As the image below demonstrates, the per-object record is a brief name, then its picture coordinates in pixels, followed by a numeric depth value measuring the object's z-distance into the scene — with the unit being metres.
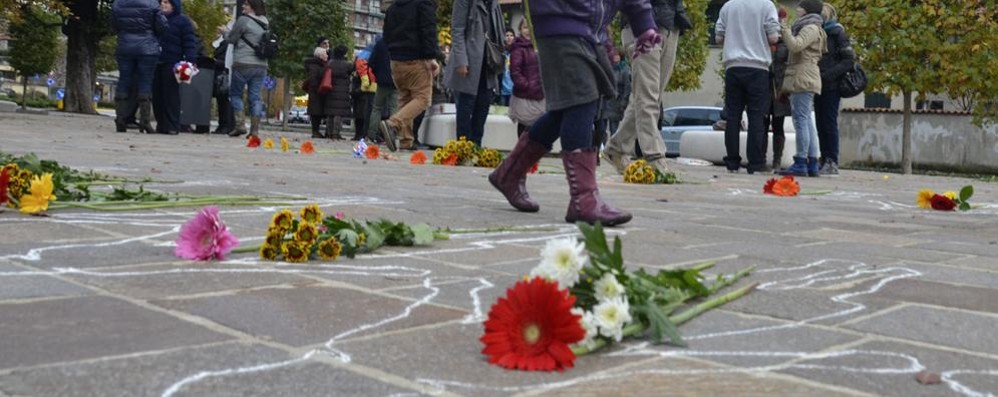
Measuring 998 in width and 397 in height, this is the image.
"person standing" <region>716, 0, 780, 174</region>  10.79
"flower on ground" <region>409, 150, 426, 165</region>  9.69
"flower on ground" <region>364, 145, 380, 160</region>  10.38
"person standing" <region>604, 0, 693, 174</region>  9.20
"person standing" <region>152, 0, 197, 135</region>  15.19
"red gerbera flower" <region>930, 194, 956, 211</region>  7.08
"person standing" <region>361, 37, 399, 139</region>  15.15
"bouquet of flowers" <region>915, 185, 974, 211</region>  7.08
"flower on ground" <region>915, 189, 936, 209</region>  7.12
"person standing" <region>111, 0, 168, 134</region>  13.98
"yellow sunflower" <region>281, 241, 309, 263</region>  3.55
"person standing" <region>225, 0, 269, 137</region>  14.38
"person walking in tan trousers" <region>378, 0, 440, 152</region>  12.06
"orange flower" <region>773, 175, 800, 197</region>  7.78
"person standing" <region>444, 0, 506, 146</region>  11.20
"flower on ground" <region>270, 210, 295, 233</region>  3.53
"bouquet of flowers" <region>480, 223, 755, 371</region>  2.22
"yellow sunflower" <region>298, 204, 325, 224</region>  3.63
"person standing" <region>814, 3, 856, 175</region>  11.41
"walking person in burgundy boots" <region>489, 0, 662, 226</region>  5.01
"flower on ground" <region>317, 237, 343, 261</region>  3.58
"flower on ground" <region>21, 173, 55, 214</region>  4.38
